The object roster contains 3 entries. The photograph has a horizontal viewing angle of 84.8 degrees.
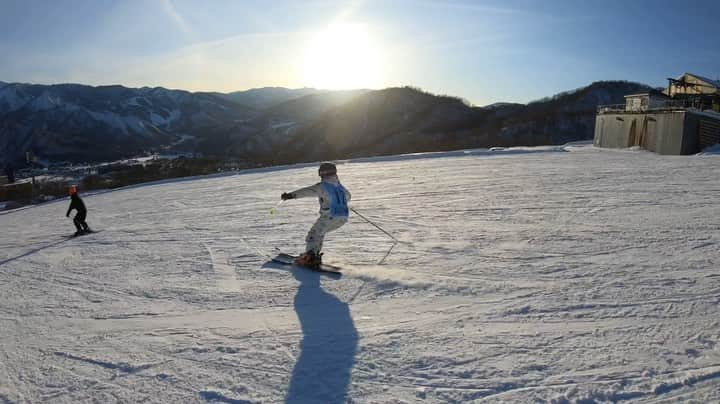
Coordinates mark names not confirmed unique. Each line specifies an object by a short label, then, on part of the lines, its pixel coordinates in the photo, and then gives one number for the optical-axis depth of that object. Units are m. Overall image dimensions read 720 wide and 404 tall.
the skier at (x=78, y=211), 9.25
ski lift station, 22.05
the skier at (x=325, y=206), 5.26
